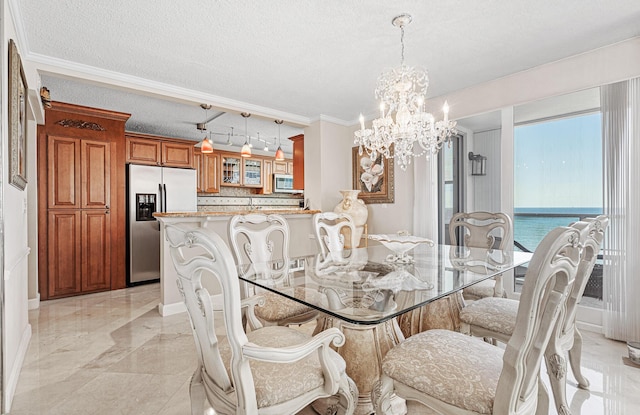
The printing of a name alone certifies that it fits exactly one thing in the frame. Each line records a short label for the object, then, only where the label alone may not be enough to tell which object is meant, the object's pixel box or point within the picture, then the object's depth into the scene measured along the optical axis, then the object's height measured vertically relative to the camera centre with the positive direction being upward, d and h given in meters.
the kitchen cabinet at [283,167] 7.22 +0.91
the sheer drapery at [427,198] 3.91 +0.09
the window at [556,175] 2.88 +0.29
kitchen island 3.29 -0.45
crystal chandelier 2.30 +0.63
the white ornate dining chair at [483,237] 2.36 -0.28
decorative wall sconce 3.60 +0.46
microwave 7.09 +0.52
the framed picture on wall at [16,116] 1.90 +0.59
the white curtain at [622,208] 2.53 -0.03
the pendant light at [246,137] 4.15 +1.20
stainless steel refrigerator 4.57 -0.01
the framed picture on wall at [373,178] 4.39 +0.40
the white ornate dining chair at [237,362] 0.92 -0.53
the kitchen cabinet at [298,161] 5.27 +0.76
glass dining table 1.31 -0.40
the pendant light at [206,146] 4.66 +0.89
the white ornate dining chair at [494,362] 0.90 -0.57
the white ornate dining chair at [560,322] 1.36 -0.62
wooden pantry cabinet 3.86 +0.08
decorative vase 4.21 -0.04
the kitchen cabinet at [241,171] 6.45 +0.75
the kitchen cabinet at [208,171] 6.06 +0.70
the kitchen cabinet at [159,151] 4.81 +0.89
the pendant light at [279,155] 5.20 +0.84
